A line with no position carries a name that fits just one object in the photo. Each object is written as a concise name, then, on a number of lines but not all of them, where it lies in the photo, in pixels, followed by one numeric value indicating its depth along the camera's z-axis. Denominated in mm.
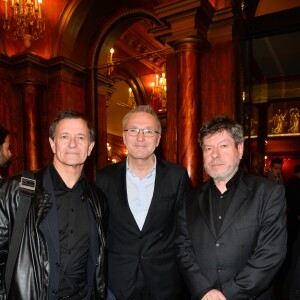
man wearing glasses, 2197
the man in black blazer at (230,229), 1825
